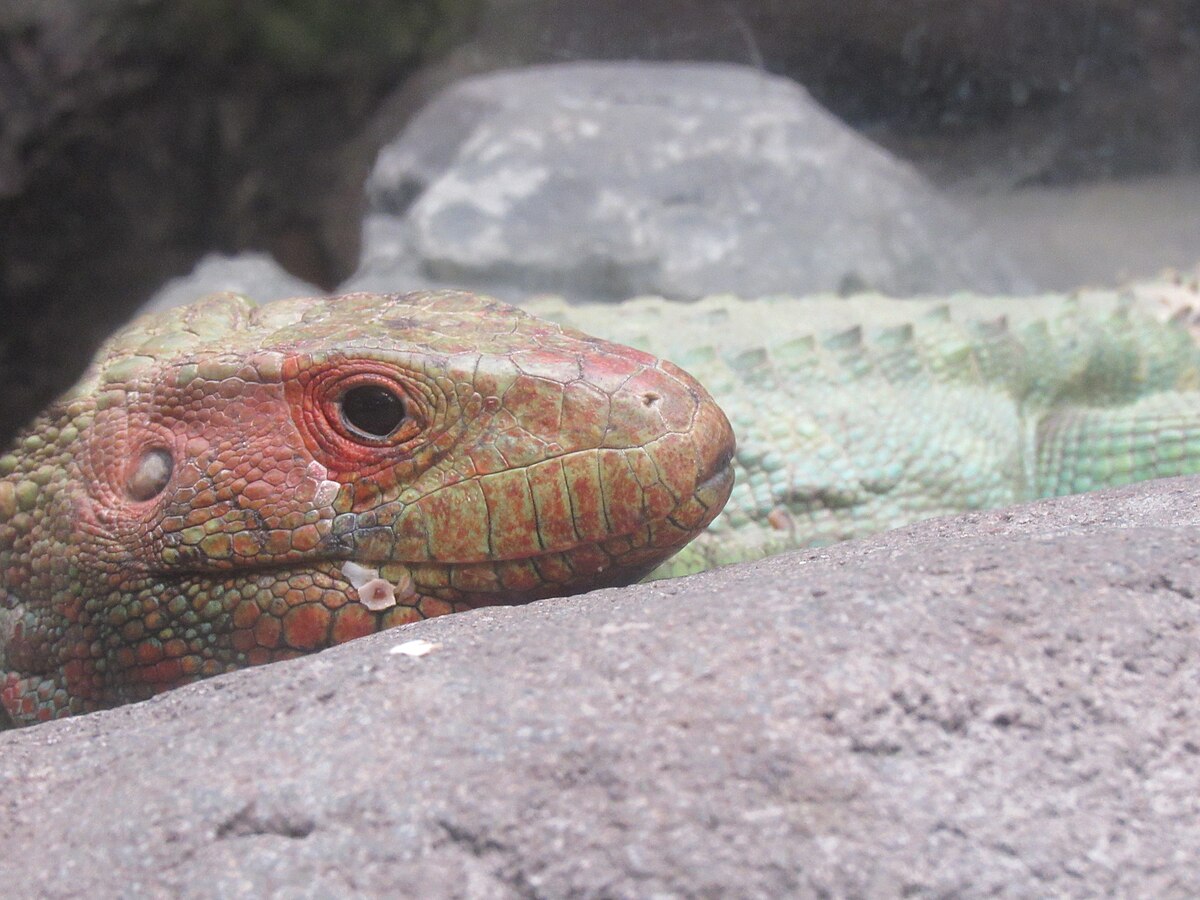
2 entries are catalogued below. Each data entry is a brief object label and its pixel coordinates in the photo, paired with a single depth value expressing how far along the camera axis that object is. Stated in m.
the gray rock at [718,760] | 0.39
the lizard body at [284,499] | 0.45
